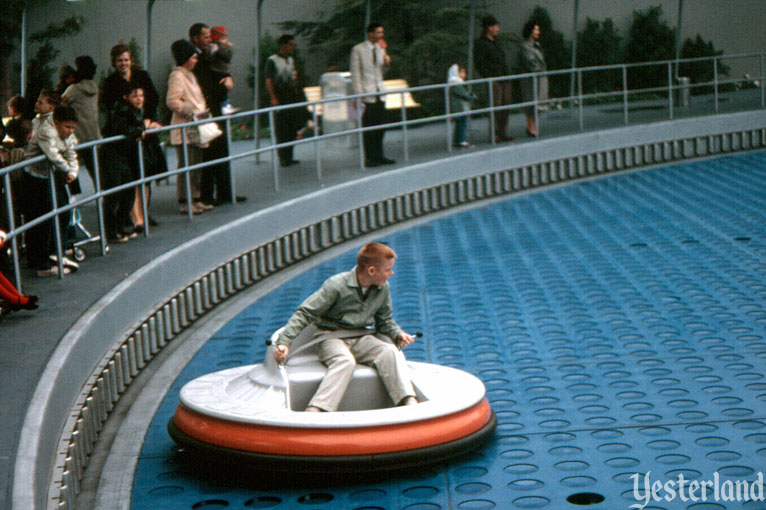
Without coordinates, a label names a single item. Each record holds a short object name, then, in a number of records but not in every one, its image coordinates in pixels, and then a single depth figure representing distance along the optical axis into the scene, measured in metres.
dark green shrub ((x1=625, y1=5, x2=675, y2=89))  18.41
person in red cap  10.52
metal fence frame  7.36
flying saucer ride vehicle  5.20
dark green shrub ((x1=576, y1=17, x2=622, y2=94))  18.83
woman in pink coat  9.80
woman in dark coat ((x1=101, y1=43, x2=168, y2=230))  8.79
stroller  8.02
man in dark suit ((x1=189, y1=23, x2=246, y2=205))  10.31
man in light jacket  13.02
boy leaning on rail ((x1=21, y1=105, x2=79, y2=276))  7.45
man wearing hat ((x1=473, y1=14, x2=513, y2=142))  14.77
